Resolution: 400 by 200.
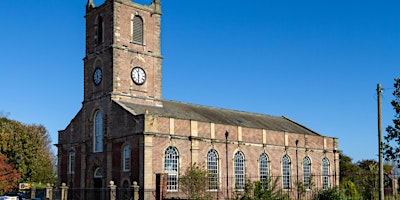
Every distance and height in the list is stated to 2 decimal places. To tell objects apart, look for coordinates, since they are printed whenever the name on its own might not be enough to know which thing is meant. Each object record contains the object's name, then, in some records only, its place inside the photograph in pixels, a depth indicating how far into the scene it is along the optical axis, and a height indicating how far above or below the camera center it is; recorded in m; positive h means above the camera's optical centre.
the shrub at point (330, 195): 36.50 -3.19
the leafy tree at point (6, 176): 57.53 -2.94
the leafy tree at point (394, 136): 21.36 +0.61
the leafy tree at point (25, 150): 61.85 -0.03
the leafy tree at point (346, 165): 71.31 -2.06
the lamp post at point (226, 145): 42.55 +0.39
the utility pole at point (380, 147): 22.69 +0.15
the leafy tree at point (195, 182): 33.94 -2.14
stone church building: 37.88 +1.51
